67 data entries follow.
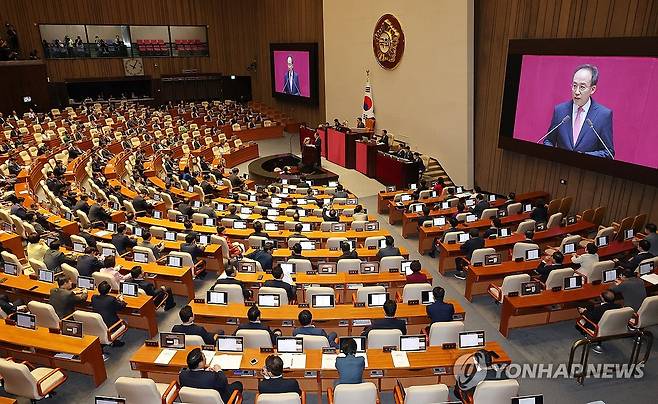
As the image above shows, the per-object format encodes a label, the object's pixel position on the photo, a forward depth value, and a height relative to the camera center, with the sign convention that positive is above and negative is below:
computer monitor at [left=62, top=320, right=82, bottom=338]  7.95 -4.36
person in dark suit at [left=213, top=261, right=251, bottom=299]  9.41 -4.39
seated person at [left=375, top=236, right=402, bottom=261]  11.09 -4.48
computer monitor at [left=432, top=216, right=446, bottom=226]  13.32 -4.58
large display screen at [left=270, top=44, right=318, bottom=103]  29.55 -1.55
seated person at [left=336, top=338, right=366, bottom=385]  6.70 -4.22
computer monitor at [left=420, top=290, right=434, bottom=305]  9.00 -4.41
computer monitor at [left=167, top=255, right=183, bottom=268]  10.85 -4.53
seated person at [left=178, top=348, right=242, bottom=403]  6.46 -4.17
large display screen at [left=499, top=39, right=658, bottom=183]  12.62 -1.74
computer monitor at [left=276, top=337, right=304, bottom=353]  7.36 -4.29
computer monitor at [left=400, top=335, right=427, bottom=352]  7.41 -4.31
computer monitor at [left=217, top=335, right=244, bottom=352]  7.42 -4.30
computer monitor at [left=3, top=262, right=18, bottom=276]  10.42 -4.49
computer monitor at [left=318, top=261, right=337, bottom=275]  10.45 -4.56
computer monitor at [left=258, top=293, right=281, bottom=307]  8.95 -4.43
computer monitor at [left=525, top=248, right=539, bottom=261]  10.94 -4.47
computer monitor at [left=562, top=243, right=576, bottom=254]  11.16 -4.44
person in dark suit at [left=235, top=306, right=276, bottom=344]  7.80 -4.28
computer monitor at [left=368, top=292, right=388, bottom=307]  8.93 -4.42
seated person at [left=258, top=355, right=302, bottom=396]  6.35 -4.18
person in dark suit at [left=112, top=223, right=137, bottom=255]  11.77 -4.49
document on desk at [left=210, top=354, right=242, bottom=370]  7.11 -4.43
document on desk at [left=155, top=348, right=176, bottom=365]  7.26 -4.46
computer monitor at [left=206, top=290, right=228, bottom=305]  9.05 -4.42
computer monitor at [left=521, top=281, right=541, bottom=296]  9.24 -4.41
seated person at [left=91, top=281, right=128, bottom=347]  8.73 -4.39
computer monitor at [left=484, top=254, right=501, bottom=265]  10.70 -4.48
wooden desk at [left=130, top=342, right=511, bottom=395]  7.15 -4.51
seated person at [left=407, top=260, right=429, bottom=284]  9.69 -4.39
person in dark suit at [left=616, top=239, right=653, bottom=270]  10.16 -4.28
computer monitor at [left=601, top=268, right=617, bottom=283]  9.55 -4.33
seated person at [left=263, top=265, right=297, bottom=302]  9.42 -4.38
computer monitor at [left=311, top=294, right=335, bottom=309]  8.93 -4.45
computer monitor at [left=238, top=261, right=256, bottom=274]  10.38 -4.47
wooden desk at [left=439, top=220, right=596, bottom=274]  11.92 -4.69
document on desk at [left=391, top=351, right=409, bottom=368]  7.12 -4.44
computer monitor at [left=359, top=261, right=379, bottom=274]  10.38 -4.51
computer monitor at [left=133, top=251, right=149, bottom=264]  10.95 -4.47
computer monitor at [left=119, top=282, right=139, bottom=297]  9.38 -4.42
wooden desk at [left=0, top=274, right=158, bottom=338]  9.21 -4.68
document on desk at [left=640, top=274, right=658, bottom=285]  9.42 -4.37
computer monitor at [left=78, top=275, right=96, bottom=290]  9.53 -4.37
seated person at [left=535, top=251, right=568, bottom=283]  10.01 -4.47
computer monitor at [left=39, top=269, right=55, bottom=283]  10.02 -4.45
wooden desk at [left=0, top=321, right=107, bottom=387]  7.71 -4.60
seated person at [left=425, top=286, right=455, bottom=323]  8.27 -4.28
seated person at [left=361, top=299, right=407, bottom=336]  7.84 -4.35
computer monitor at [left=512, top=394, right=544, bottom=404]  5.92 -4.11
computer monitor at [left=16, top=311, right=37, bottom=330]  8.17 -4.36
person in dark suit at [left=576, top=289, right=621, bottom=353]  8.21 -4.44
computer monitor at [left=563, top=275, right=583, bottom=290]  9.40 -4.38
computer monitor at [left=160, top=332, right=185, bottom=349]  7.54 -4.32
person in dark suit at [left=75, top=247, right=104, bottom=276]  10.18 -4.33
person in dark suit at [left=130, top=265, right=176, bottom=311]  9.72 -4.71
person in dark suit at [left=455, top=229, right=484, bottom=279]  11.45 -4.56
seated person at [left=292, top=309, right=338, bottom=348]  7.66 -4.32
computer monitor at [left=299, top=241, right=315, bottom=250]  11.99 -4.65
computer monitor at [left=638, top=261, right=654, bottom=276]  9.71 -4.26
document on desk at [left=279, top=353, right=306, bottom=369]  7.07 -4.41
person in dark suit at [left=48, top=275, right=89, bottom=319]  8.75 -4.32
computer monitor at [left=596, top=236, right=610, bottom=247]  11.48 -4.43
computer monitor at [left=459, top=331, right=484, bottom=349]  7.45 -4.29
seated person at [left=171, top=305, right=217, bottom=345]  7.78 -4.30
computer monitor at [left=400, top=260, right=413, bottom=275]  10.55 -4.58
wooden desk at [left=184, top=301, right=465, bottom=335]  8.58 -4.54
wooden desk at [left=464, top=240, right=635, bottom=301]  10.42 -4.64
